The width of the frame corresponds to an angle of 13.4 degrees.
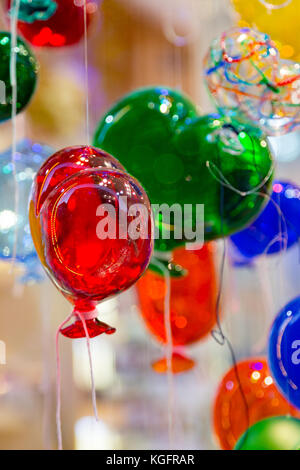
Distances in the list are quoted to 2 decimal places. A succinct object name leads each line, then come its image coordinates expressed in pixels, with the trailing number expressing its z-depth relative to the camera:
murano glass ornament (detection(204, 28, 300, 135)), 0.82
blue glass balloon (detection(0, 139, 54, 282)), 0.86
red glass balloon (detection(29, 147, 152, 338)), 0.71
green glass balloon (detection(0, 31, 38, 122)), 0.83
